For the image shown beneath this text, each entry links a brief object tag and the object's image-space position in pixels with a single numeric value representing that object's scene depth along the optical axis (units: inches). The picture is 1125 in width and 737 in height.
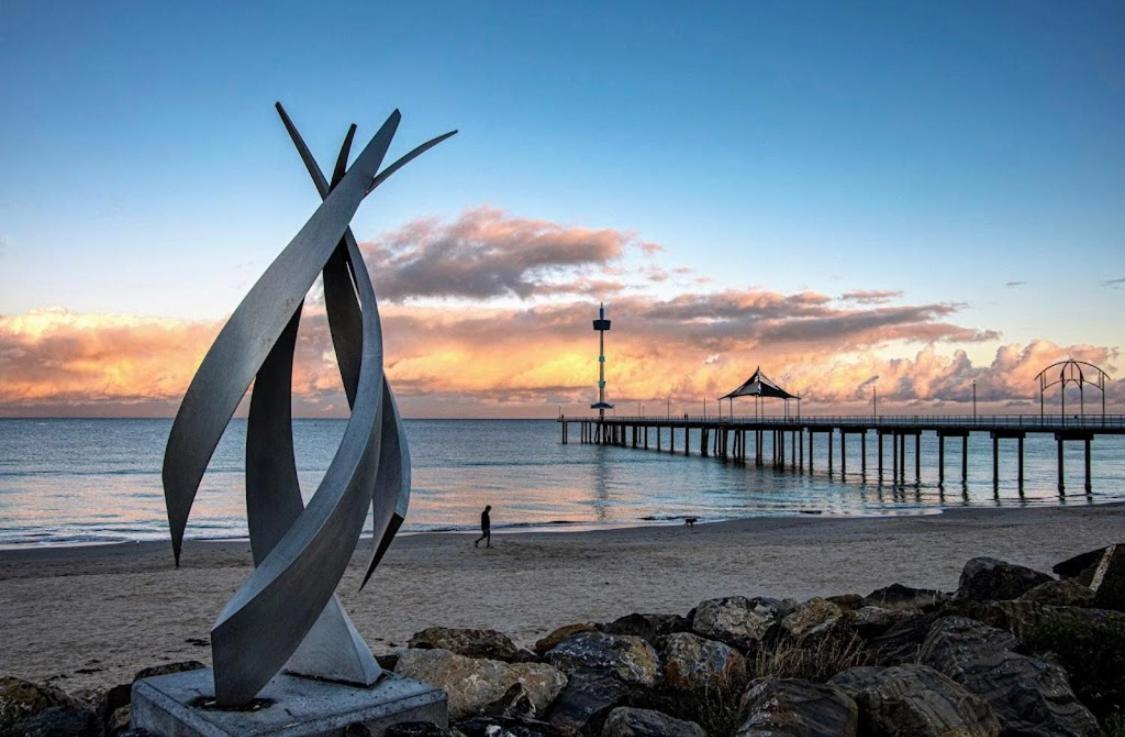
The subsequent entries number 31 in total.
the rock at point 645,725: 232.1
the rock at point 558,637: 355.3
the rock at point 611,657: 303.3
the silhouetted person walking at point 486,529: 962.3
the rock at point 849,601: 434.9
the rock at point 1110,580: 361.1
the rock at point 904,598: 419.2
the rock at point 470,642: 338.3
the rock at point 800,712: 211.6
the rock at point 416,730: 225.5
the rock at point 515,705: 267.4
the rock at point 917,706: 218.5
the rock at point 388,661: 313.1
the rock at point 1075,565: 496.1
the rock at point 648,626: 369.1
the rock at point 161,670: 297.1
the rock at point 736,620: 371.2
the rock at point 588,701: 259.0
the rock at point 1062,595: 367.6
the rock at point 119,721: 259.0
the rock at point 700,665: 300.6
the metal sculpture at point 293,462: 229.1
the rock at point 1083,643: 265.1
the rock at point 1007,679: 229.8
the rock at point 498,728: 232.4
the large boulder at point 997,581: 426.0
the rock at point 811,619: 357.4
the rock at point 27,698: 265.7
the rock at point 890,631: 314.5
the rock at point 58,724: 251.6
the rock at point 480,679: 278.2
